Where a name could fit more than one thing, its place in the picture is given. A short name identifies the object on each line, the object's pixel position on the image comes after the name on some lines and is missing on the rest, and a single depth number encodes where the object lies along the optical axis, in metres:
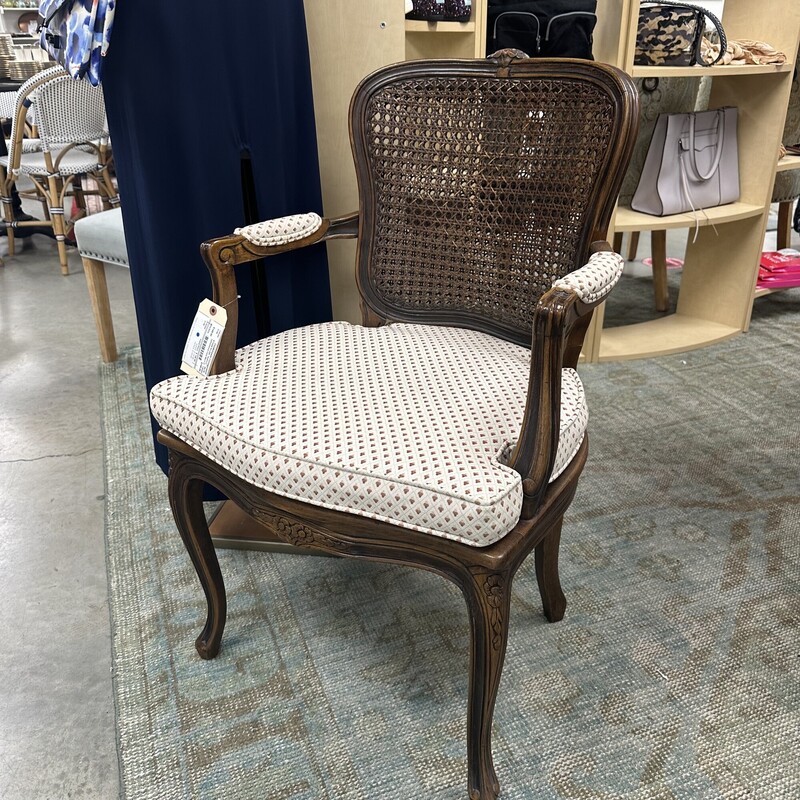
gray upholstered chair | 2.24
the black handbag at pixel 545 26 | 1.93
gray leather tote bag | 2.32
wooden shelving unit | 2.16
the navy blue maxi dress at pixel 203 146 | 1.28
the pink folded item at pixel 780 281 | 2.80
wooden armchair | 0.91
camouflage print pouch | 2.09
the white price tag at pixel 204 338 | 1.14
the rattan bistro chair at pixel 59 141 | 3.21
